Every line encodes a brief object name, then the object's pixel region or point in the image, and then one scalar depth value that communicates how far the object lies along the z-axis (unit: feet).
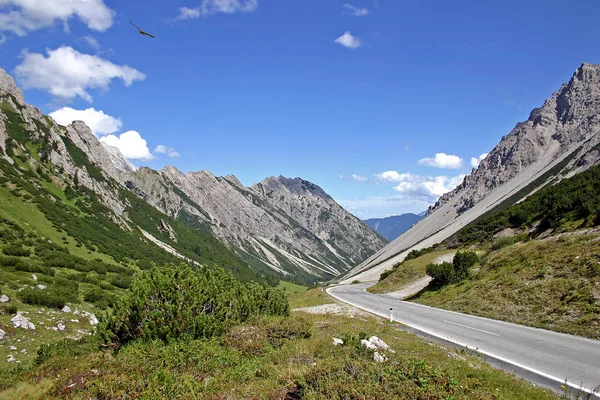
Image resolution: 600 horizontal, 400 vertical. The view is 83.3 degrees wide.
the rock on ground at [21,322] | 52.65
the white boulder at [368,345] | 32.83
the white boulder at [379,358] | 28.71
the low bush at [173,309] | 35.88
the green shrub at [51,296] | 63.00
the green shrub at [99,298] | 77.80
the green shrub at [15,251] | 89.92
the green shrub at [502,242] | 137.90
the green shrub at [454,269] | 113.60
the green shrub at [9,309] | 55.31
